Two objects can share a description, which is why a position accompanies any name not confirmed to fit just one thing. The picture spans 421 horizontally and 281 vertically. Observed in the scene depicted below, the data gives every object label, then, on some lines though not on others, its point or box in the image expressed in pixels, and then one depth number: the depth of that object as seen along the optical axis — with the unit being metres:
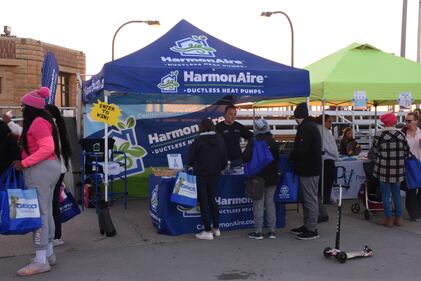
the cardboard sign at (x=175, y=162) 7.26
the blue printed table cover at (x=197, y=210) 6.43
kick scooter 5.28
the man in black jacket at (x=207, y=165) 6.14
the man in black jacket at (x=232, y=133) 7.60
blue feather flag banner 8.38
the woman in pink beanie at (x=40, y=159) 4.70
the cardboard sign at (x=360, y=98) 8.04
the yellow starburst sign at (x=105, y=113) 6.45
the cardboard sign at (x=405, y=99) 8.36
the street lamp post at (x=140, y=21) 20.17
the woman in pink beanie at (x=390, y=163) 6.98
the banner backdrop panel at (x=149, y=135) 9.29
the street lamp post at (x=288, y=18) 19.25
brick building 31.25
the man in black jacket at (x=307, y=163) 6.18
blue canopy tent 6.37
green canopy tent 8.05
